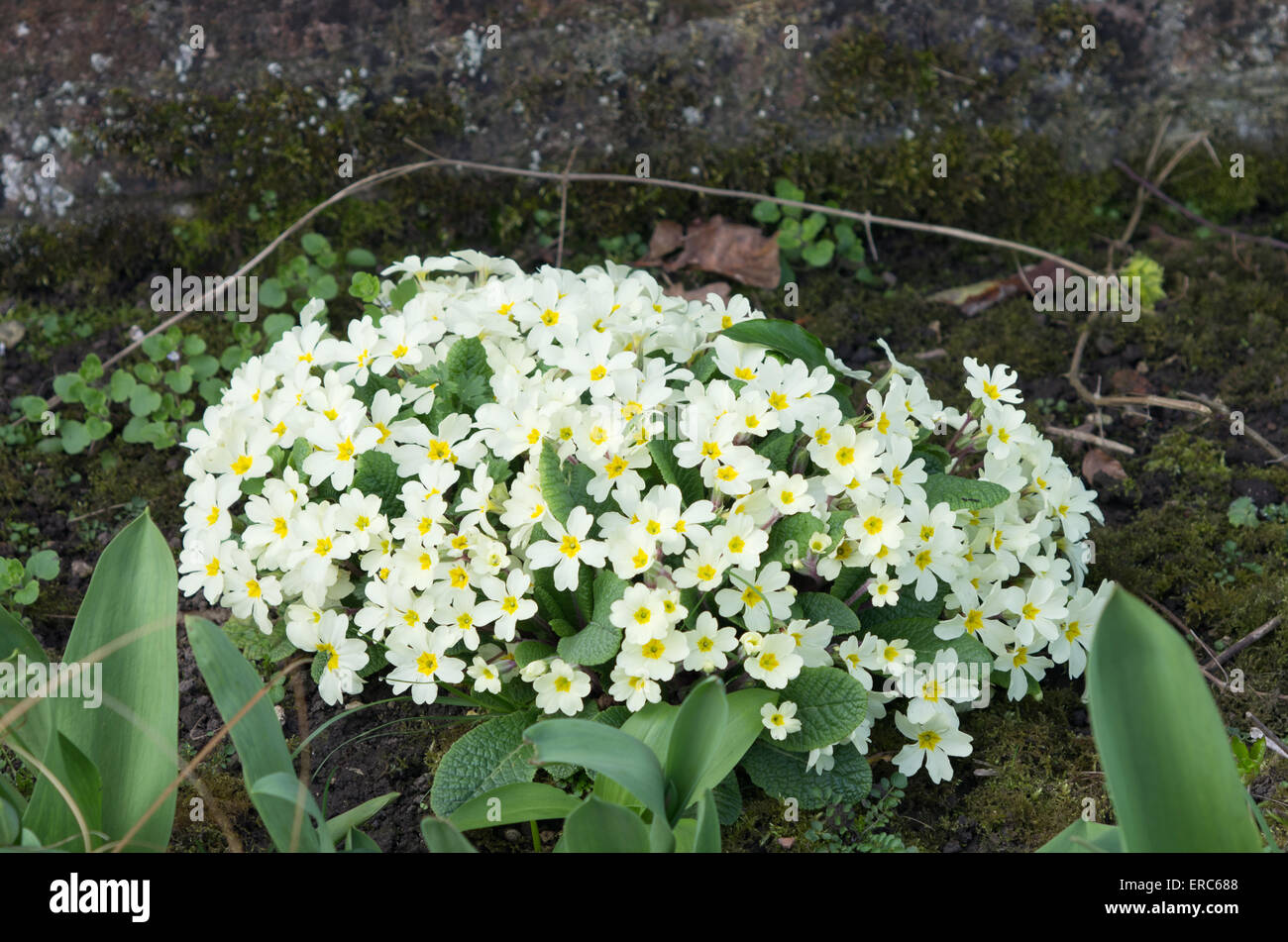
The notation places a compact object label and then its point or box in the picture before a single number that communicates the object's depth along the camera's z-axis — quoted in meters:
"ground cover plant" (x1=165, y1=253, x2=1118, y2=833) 1.90
